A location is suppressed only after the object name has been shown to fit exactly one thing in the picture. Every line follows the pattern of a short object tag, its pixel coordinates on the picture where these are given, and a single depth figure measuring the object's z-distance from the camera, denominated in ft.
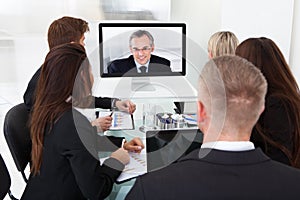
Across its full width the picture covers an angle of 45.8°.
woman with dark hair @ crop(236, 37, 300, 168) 4.22
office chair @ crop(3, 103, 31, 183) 5.18
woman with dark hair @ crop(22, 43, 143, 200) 3.81
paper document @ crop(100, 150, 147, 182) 4.12
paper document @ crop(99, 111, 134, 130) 5.77
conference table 4.21
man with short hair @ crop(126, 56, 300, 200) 2.53
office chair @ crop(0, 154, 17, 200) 4.47
